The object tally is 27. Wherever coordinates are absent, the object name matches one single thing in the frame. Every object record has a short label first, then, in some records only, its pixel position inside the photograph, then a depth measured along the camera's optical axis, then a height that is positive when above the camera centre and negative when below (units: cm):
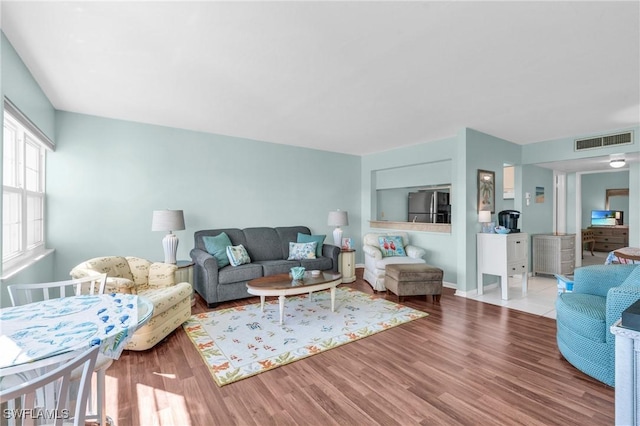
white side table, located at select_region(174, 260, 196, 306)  375 -79
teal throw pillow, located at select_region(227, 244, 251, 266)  420 -62
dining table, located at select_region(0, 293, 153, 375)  112 -53
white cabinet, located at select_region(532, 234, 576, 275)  546 -75
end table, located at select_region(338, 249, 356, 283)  520 -90
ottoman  402 -93
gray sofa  387 -75
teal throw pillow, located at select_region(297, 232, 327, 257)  506 -45
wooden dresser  788 -62
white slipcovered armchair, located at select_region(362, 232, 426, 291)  457 -73
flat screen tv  805 -8
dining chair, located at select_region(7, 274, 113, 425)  153 -56
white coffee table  323 -83
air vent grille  415 +110
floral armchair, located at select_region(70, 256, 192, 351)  263 -81
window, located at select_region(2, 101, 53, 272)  255 +25
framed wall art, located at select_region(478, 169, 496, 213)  459 +38
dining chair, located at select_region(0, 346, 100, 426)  77 -53
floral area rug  248 -124
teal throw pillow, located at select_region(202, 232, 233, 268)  419 -50
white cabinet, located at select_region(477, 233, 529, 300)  423 -64
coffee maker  460 -6
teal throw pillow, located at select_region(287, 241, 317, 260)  483 -63
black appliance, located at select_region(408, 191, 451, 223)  588 +14
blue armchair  203 -78
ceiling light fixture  460 +87
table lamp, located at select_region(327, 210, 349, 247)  546 -14
